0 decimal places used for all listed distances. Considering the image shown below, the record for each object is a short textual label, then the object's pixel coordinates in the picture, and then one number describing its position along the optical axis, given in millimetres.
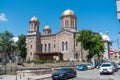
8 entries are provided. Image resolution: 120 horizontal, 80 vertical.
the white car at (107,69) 14086
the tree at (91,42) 31182
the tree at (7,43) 39000
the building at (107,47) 43631
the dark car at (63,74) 10985
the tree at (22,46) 40412
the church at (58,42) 35537
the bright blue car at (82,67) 20328
